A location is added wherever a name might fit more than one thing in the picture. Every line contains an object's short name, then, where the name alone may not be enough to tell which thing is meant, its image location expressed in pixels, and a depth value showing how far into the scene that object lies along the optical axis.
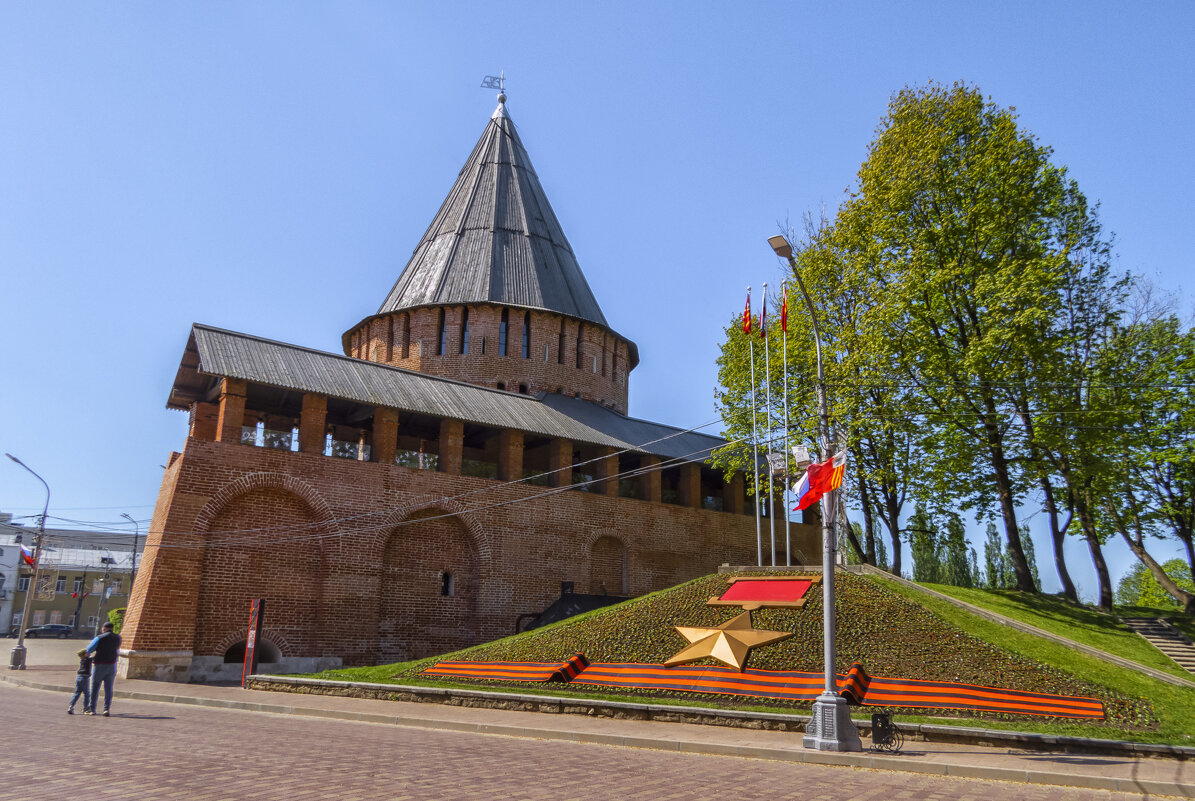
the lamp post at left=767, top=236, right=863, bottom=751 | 10.77
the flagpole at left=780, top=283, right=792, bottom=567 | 24.67
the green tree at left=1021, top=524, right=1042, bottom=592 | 44.66
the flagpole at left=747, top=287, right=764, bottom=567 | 25.03
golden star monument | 16.59
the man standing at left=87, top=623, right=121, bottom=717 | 13.72
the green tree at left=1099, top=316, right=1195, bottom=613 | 24.92
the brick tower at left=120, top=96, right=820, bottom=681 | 21.83
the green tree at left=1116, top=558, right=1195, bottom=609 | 54.68
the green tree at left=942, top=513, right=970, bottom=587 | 42.81
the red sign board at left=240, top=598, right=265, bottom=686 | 19.59
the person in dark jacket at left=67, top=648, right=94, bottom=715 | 13.85
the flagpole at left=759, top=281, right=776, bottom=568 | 24.89
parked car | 54.78
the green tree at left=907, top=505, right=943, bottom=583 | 27.55
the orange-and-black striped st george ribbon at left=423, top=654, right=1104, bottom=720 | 13.23
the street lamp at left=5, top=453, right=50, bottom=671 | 26.10
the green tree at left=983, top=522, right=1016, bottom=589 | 47.84
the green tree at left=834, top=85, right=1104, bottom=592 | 23.59
